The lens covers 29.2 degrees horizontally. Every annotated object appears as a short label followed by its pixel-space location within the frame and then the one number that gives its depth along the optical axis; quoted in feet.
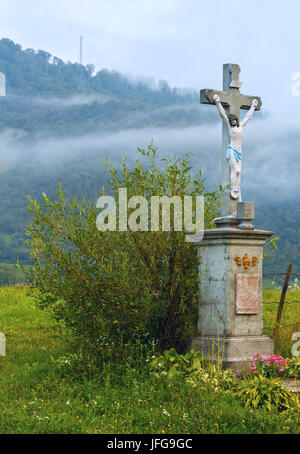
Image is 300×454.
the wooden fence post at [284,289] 37.25
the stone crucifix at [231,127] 34.01
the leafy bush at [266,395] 25.21
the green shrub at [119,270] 30.81
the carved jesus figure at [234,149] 34.06
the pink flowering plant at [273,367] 28.63
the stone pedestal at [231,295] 31.01
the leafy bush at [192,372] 27.43
